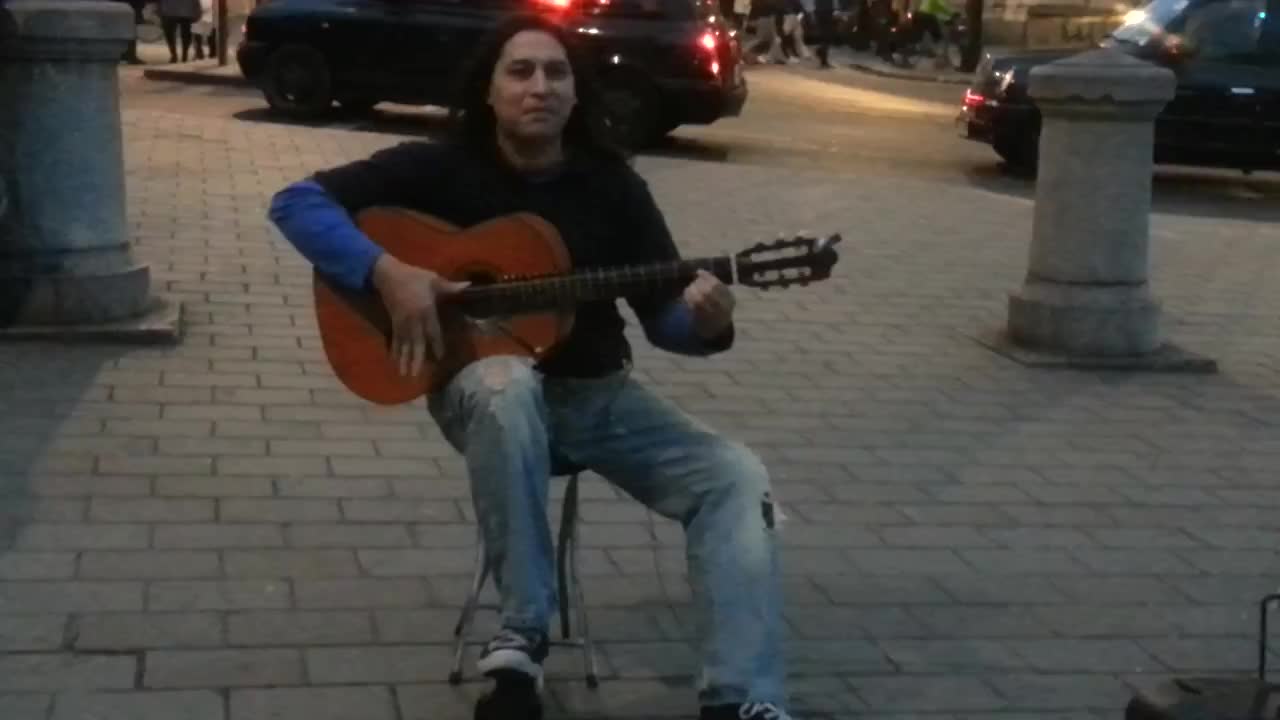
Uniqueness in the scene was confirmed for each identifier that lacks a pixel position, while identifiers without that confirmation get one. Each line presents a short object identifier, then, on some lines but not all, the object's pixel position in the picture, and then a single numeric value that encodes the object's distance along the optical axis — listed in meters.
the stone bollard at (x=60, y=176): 7.50
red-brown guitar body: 4.24
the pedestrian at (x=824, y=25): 32.06
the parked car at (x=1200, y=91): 15.82
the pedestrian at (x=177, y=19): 23.67
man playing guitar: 4.03
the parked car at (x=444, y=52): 16.23
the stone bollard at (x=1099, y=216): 8.23
